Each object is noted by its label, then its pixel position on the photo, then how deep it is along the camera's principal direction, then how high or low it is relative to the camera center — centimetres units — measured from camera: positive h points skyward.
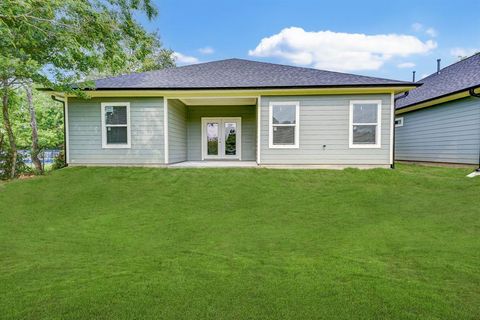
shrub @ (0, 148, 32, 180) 1027 -75
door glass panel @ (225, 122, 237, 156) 1205 +30
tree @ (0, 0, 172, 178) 525 +229
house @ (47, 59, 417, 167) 898 +88
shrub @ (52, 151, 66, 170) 1260 -77
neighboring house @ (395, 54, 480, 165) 912 +104
